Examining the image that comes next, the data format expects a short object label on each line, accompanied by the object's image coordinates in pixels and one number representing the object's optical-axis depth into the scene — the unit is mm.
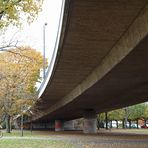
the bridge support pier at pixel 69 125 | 92100
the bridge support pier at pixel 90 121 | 56094
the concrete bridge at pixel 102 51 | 14703
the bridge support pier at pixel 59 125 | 80931
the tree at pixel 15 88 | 40750
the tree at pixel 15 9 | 9641
